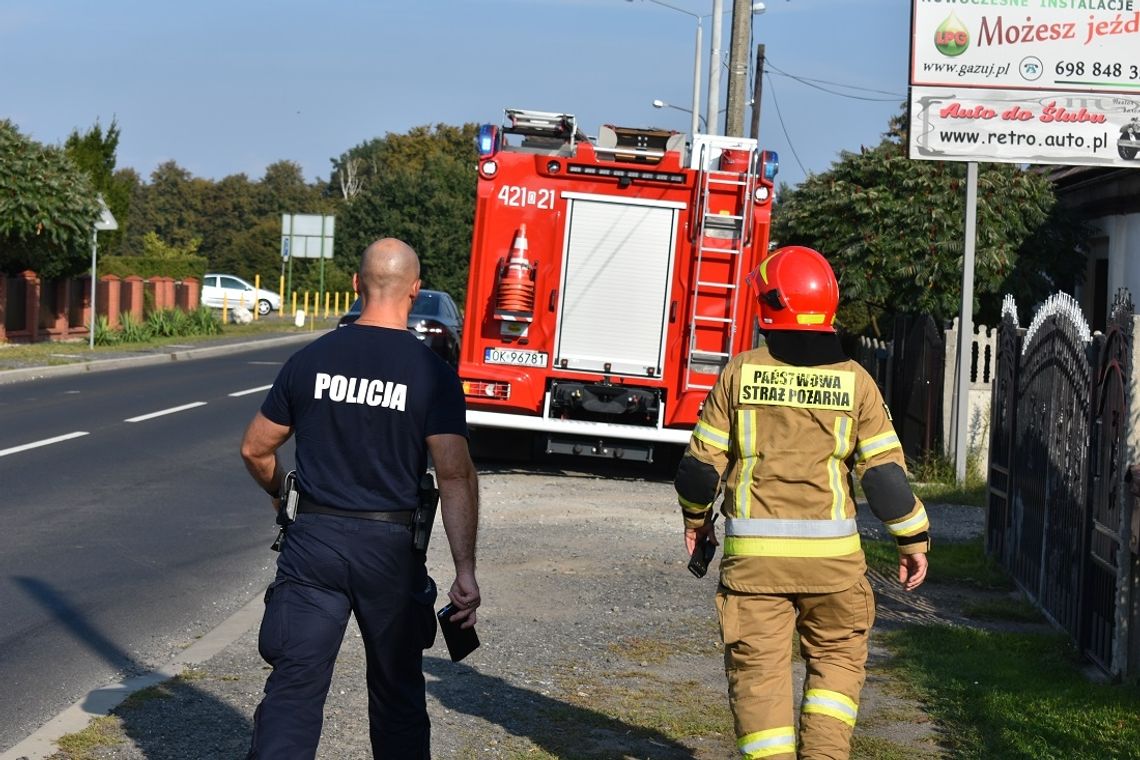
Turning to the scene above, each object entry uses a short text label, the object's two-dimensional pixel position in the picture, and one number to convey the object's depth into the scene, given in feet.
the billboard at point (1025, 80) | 49.14
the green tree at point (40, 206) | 103.76
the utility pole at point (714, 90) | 90.94
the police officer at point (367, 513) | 14.48
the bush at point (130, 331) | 117.39
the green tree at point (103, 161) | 142.10
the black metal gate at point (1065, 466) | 22.13
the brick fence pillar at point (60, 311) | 119.38
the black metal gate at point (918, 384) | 54.39
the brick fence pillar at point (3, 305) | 108.78
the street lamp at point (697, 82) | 127.95
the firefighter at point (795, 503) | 15.24
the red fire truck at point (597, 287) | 45.75
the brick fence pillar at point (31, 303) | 112.68
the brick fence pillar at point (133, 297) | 134.21
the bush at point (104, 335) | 112.37
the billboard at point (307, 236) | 175.52
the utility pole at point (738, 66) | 69.43
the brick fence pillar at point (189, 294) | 151.53
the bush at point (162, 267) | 153.17
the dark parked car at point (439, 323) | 70.59
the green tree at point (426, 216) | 243.40
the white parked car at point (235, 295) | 187.93
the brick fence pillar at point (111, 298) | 129.18
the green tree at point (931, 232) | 70.13
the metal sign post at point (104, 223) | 97.84
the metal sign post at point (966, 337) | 49.11
